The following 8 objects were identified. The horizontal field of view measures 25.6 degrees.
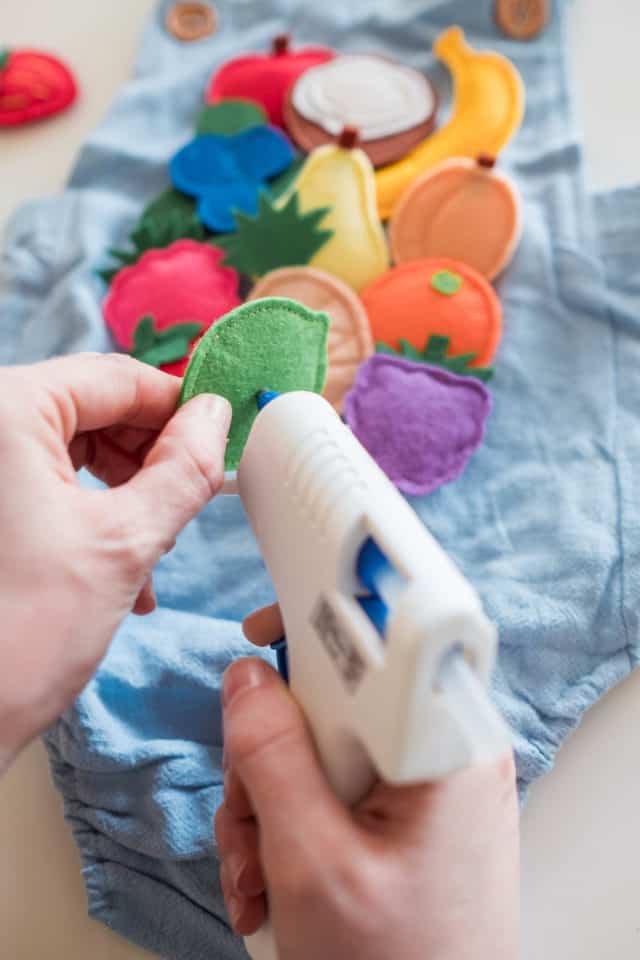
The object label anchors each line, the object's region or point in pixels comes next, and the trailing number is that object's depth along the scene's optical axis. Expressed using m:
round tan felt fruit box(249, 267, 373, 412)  0.43
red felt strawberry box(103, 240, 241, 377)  0.43
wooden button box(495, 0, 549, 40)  0.51
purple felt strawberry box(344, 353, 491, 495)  0.41
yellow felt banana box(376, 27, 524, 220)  0.47
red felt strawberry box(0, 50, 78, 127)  0.52
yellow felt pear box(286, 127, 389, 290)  0.45
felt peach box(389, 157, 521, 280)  0.45
